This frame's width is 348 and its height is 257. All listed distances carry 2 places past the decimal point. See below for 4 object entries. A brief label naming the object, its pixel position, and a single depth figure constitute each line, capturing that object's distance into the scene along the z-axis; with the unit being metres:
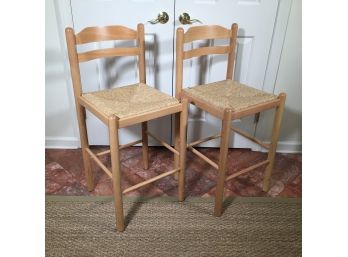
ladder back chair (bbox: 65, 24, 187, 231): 1.19
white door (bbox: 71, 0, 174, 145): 1.56
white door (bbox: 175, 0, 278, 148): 1.58
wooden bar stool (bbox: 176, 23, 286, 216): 1.29
